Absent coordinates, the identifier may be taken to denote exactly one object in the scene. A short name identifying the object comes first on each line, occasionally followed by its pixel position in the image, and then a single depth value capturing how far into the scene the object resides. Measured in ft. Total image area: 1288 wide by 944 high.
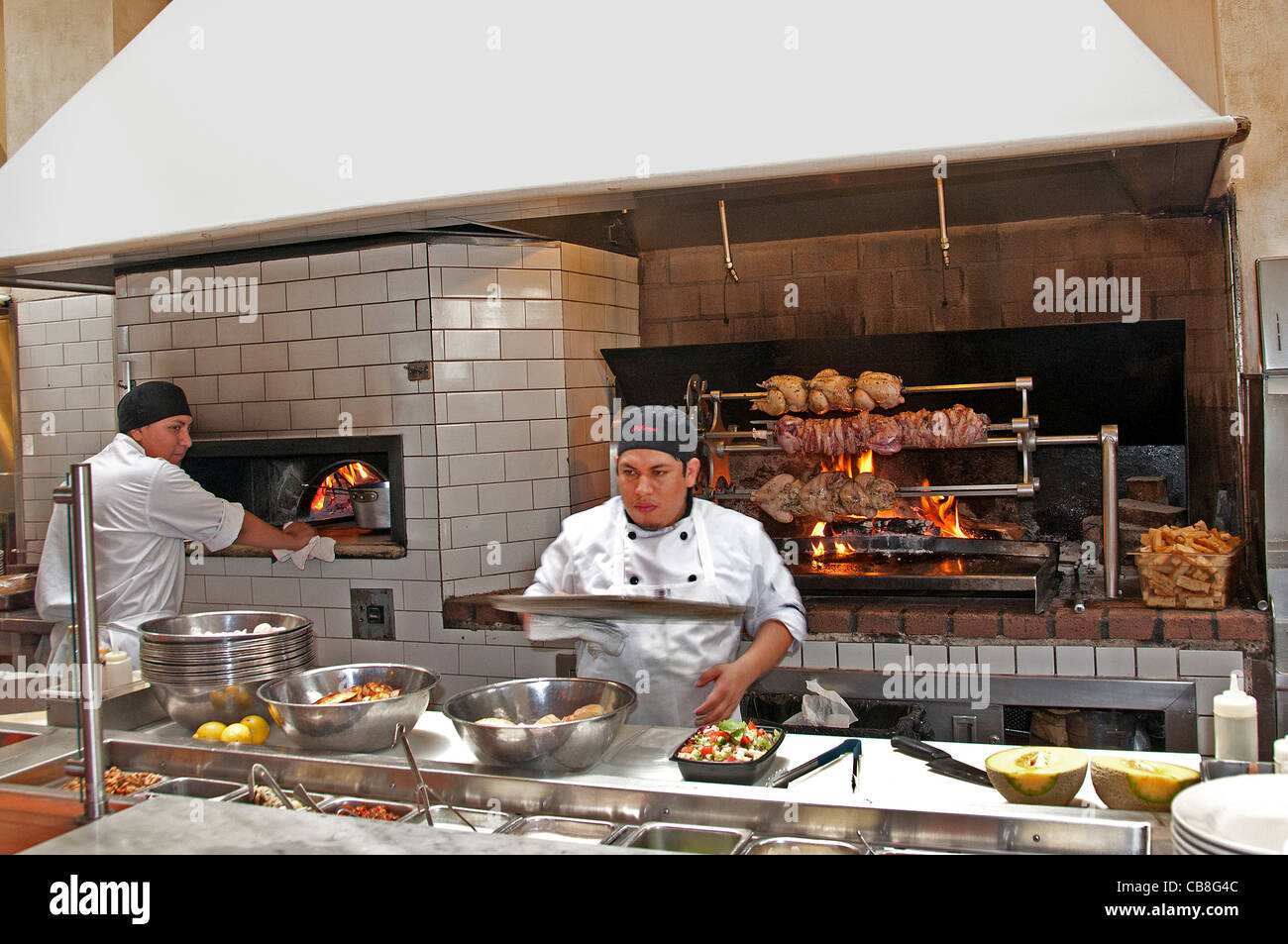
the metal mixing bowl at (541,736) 6.89
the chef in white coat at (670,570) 10.34
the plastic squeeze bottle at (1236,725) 6.22
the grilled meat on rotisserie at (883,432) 13.99
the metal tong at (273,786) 6.52
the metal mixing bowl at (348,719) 7.54
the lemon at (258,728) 8.09
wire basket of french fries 11.64
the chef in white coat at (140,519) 12.82
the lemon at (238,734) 7.98
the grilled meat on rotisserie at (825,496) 14.33
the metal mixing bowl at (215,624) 9.24
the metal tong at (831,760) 6.81
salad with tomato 7.03
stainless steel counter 5.25
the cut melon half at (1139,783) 6.04
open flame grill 12.59
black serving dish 6.76
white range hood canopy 5.47
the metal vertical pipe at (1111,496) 12.25
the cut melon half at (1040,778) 6.25
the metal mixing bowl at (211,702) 8.48
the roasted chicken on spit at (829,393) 14.37
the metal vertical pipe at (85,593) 5.71
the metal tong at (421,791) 6.32
